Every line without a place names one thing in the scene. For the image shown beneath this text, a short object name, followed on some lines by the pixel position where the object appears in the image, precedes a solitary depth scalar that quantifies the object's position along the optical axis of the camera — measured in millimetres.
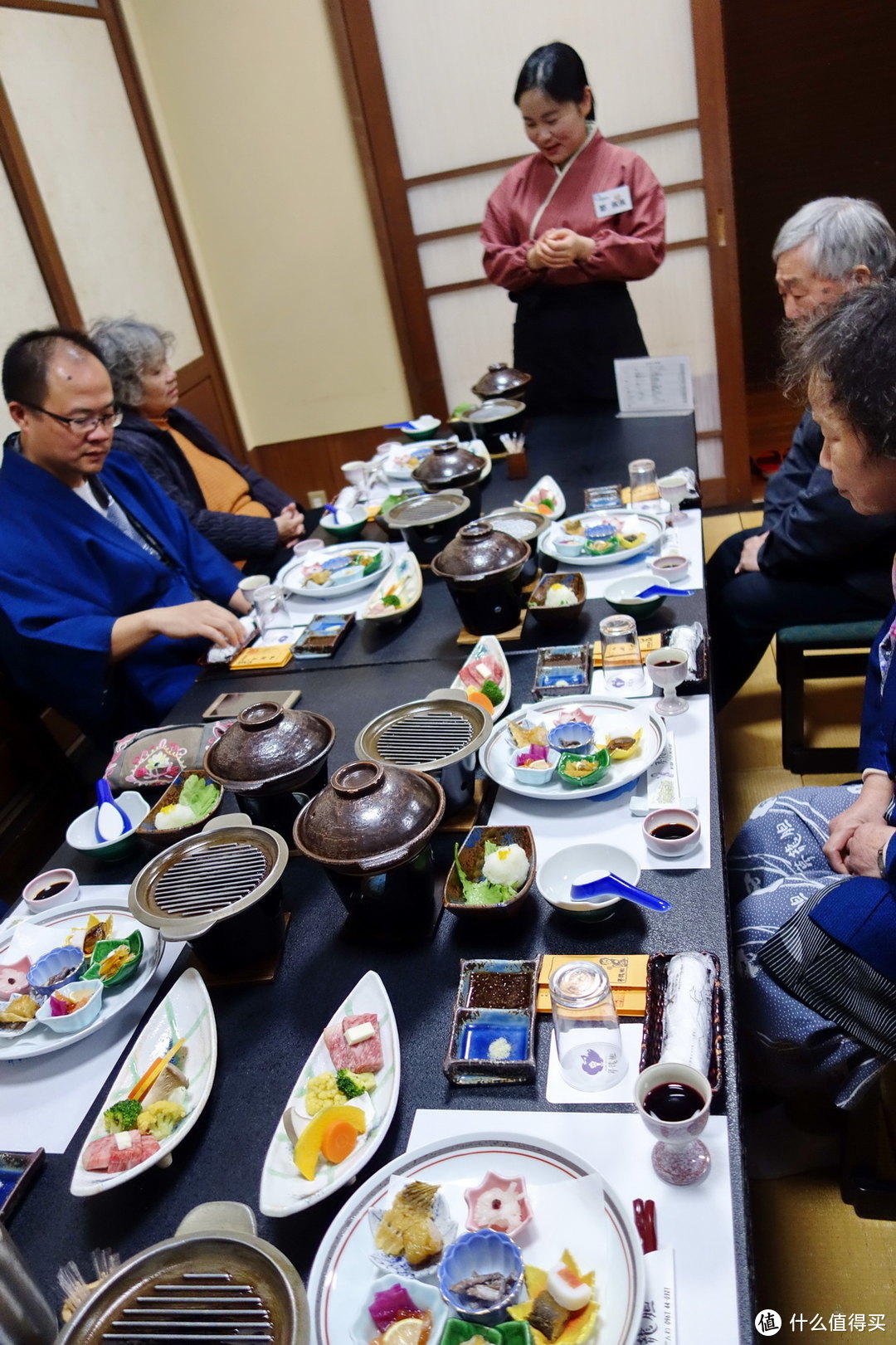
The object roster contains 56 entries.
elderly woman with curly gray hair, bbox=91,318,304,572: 3043
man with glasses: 2281
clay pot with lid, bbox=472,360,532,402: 3346
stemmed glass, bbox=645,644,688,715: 1678
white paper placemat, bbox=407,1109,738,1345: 867
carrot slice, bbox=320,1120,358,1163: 1044
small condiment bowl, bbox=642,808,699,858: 1386
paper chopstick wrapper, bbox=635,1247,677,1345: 846
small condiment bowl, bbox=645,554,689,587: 2182
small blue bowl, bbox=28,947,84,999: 1396
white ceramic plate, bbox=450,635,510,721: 1867
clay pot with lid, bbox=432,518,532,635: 2020
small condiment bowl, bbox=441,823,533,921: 1307
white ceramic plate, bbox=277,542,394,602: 2535
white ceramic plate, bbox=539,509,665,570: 2312
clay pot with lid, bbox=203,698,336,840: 1514
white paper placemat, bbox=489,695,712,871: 1425
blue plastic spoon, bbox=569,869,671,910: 1277
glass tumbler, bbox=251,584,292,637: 2477
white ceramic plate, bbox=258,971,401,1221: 1002
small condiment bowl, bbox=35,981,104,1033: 1286
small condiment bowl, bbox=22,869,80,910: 1556
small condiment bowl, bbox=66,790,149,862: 1649
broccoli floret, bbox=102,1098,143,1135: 1124
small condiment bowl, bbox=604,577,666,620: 2016
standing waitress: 3377
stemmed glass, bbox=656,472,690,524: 2500
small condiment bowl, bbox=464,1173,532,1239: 949
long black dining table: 1049
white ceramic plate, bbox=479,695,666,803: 1541
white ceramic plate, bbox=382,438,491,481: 3244
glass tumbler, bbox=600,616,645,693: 1853
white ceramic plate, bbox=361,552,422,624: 2279
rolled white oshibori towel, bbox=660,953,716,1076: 1086
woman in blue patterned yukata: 1287
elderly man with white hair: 2314
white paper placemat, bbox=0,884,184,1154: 1204
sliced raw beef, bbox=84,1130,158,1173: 1075
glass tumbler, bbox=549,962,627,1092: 1110
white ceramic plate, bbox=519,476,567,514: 2662
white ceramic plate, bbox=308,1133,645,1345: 862
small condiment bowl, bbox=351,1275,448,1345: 877
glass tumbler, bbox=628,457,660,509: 2650
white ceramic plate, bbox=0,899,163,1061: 1284
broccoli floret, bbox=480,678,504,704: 1826
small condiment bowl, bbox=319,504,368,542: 2918
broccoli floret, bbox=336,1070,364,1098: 1105
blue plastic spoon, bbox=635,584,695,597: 2135
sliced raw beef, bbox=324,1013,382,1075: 1136
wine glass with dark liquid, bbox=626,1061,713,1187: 965
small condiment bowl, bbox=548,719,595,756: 1647
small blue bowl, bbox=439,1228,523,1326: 890
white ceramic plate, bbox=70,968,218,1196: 1089
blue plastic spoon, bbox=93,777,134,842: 1675
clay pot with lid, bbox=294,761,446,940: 1268
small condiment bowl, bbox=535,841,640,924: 1354
